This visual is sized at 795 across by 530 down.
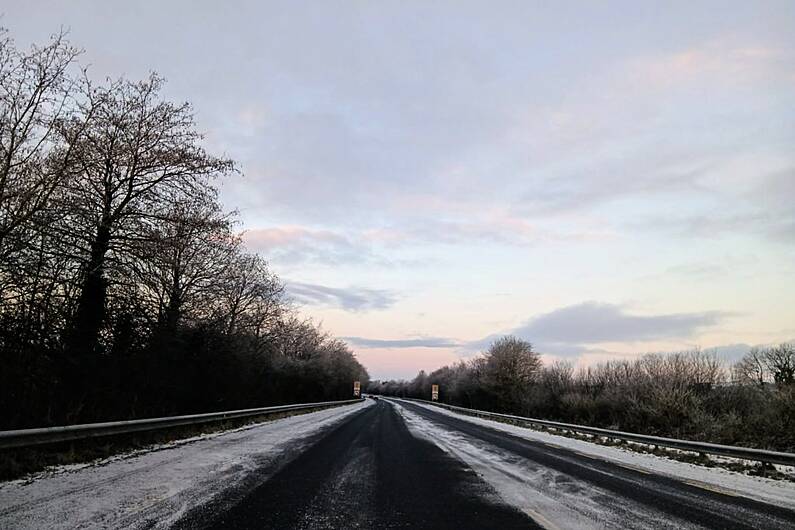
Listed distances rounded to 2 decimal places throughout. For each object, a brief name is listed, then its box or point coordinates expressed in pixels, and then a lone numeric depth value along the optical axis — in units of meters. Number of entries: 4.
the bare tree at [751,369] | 26.24
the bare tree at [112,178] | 15.69
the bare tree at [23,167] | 12.34
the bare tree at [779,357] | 40.25
